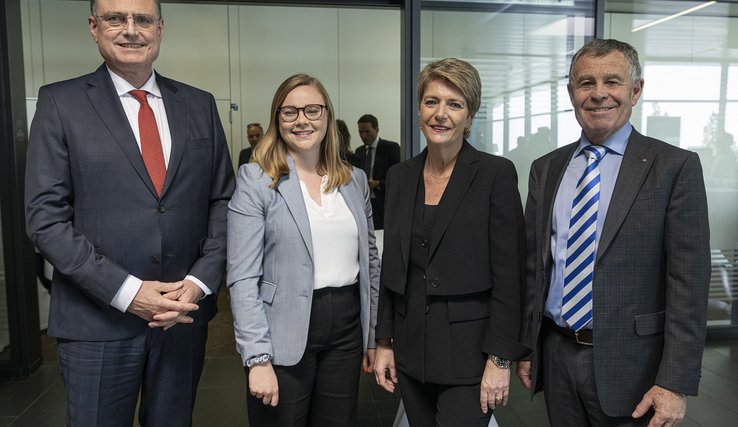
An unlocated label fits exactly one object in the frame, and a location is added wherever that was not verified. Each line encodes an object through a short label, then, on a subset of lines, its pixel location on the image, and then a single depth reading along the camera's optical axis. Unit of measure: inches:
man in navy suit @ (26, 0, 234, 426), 66.2
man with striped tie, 61.4
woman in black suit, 66.5
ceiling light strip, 172.4
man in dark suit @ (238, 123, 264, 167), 277.9
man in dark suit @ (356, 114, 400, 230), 240.4
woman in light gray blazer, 70.4
